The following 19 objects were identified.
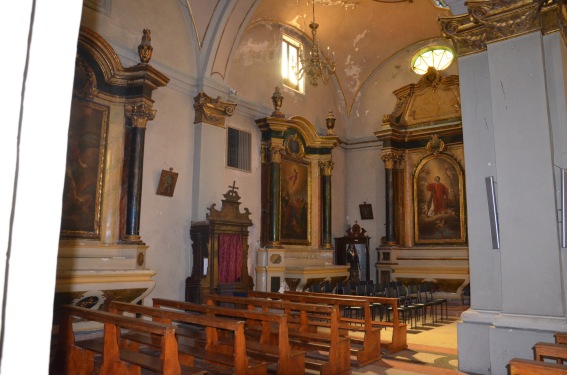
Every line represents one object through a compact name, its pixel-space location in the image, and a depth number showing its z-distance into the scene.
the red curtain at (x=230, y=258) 9.54
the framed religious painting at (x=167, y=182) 9.07
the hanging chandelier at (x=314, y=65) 9.35
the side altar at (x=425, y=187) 12.81
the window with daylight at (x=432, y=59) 13.80
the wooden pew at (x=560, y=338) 3.53
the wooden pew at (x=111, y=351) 3.36
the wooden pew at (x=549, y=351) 3.01
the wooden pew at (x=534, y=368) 2.63
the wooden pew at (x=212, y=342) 3.83
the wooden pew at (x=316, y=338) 4.96
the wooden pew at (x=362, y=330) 5.56
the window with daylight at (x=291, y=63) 12.96
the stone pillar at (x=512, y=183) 4.35
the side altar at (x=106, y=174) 7.32
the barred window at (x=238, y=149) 10.95
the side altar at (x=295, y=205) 11.20
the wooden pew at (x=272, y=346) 4.34
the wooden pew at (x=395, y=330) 6.25
